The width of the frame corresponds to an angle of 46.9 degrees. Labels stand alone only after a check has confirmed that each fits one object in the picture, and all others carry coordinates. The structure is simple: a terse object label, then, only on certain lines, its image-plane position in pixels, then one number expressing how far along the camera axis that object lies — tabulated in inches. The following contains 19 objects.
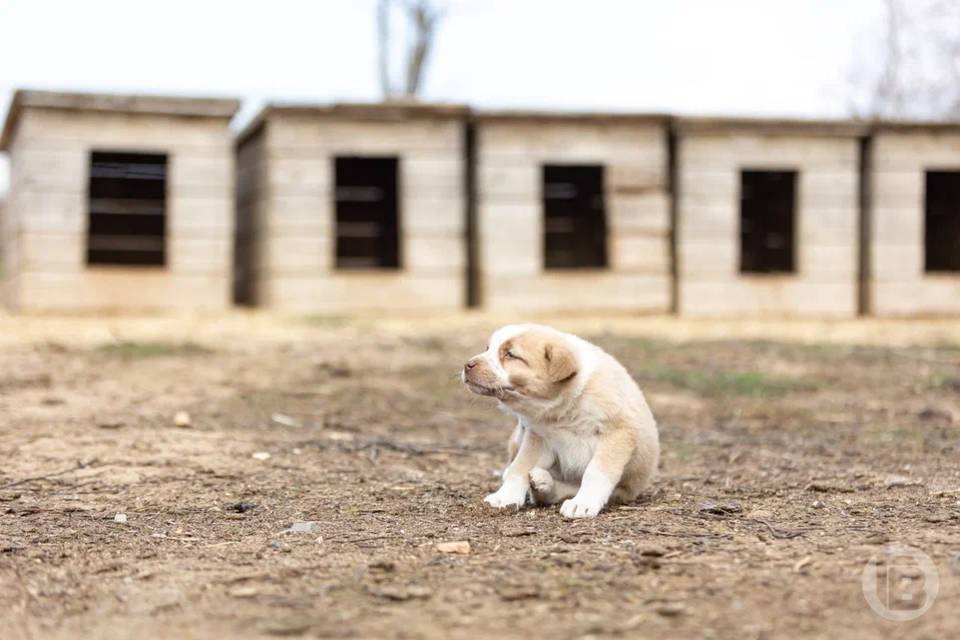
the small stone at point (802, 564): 136.5
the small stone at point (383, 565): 141.9
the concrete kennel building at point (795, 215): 520.7
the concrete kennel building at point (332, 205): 494.3
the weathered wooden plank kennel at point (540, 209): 509.0
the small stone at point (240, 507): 189.2
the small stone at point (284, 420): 279.1
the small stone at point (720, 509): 177.6
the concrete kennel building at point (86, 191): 470.3
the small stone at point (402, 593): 129.4
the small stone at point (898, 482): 202.9
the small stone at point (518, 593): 128.3
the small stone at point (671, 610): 121.5
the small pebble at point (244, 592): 131.6
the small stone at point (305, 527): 169.0
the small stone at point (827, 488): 200.4
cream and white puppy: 176.2
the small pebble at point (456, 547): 150.5
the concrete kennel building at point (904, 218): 535.8
